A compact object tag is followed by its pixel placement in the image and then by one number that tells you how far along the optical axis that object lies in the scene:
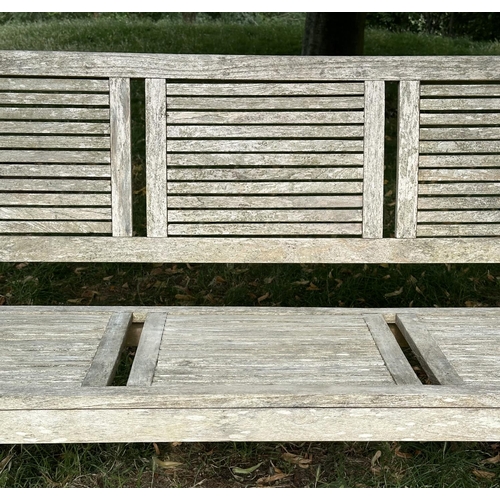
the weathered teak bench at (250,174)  2.67
